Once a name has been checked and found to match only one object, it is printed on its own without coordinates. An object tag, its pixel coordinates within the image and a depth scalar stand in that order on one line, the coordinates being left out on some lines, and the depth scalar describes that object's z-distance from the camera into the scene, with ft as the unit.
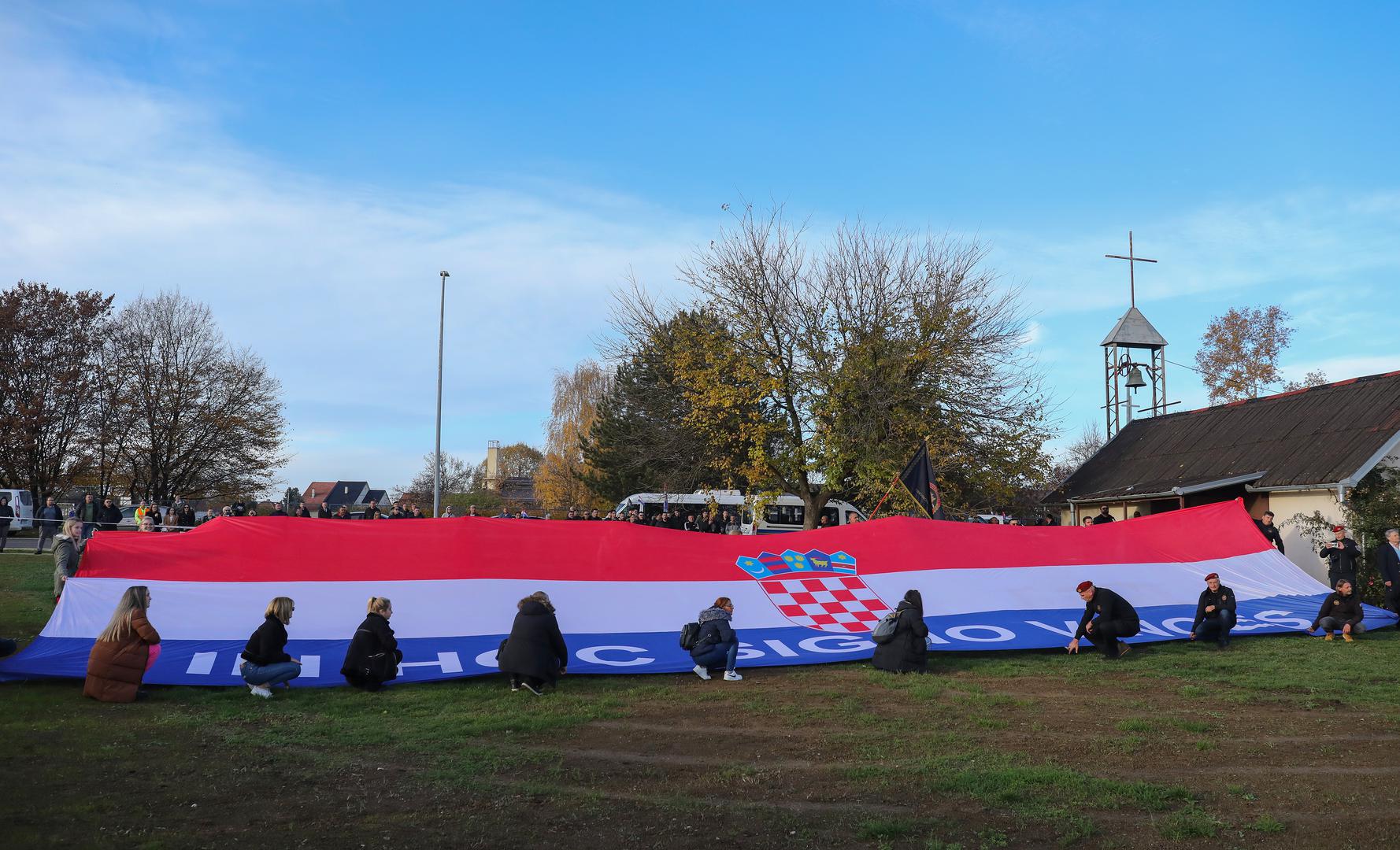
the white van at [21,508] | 110.42
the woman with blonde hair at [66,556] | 44.24
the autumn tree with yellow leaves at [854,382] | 83.10
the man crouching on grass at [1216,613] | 44.39
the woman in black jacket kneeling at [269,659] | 32.48
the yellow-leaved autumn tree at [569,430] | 192.34
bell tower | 111.86
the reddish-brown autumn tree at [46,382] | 133.59
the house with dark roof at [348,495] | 364.58
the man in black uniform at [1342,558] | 49.29
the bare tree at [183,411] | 138.51
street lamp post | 116.78
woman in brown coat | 30.71
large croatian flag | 37.93
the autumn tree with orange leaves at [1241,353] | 146.82
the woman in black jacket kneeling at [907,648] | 38.37
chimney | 309.61
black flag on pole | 61.05
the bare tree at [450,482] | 296.10
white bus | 115.44
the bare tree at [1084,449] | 235.61
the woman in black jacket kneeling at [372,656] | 33.24
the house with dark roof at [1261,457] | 63.16
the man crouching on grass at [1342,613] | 46.62
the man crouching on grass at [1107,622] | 41.70
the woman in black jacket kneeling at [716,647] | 37.37
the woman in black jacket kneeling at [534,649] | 34.01
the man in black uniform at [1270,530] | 56.44
